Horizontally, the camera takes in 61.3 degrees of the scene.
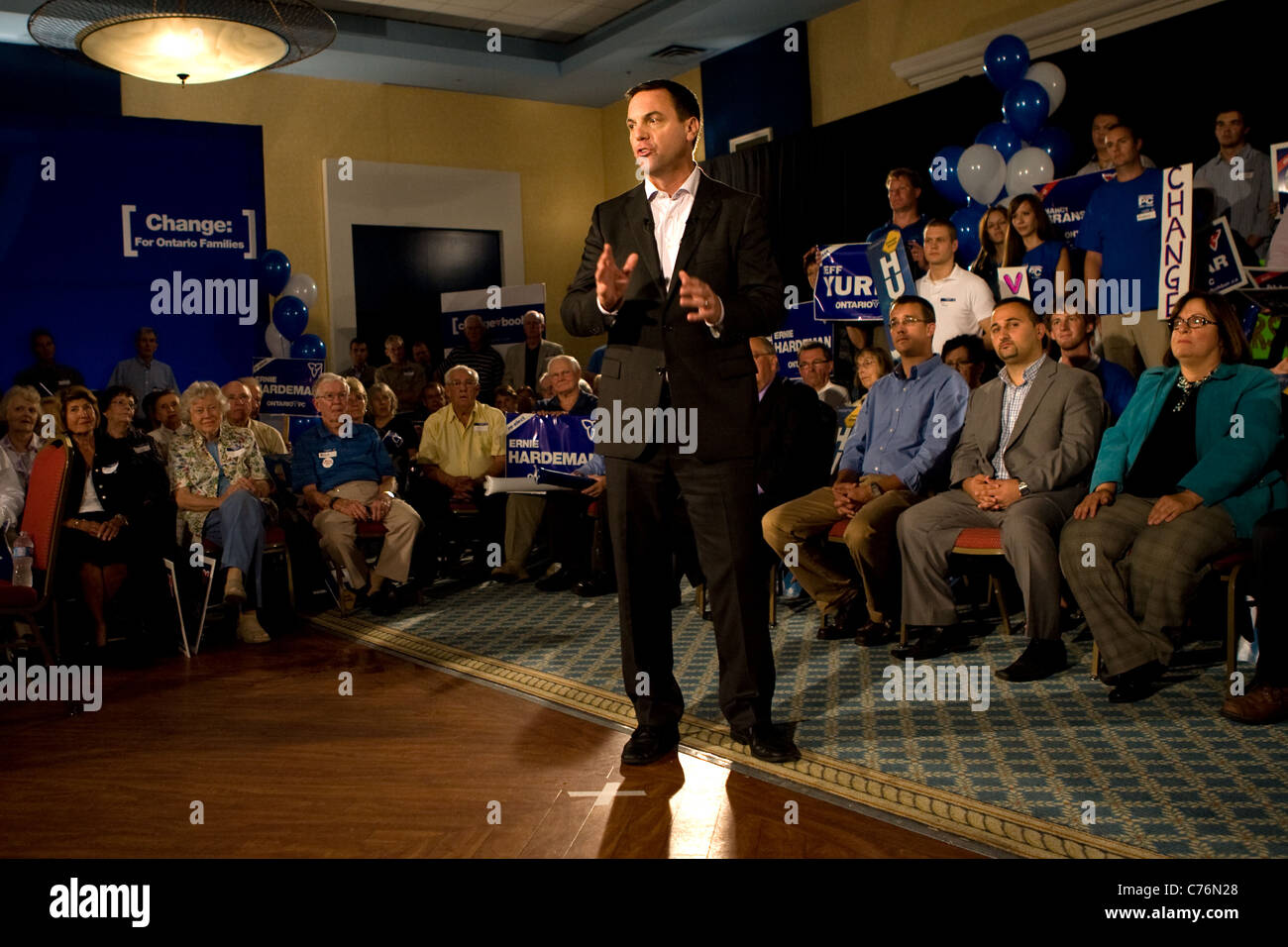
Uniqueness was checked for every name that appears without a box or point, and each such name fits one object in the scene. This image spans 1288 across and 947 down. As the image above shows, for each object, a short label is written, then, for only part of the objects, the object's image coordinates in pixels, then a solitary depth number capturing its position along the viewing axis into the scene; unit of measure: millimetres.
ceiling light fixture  4691
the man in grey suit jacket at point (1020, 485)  3773
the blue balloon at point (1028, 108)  6328
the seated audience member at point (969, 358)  5156
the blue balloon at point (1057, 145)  6250
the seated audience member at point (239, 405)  5641
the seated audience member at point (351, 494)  5594
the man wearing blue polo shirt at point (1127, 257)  5125
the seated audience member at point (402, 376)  9523
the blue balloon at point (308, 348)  9906
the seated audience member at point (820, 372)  5602
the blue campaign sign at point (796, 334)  7371
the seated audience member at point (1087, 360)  4621
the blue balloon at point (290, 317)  9953
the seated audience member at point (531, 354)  9320
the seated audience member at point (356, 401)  5809
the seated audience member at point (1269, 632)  3127
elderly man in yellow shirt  6258
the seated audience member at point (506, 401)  7467
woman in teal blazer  3479
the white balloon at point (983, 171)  6340
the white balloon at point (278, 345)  10023
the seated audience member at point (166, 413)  5910
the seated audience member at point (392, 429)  6715
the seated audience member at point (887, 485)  4379
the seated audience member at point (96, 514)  4719
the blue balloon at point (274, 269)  10211
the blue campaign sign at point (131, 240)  9367
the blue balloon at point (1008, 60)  6715
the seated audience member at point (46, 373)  8891
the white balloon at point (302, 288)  10281
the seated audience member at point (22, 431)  5070
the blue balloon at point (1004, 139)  6379
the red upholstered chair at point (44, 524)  4203
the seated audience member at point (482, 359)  9469
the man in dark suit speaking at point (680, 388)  2777
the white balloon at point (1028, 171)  6082
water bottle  4328
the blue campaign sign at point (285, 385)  8211
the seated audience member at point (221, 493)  5094
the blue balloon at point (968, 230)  6672
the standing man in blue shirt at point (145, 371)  9516
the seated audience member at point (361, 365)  10406
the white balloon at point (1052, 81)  6430
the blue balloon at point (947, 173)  6891
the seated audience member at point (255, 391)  6877
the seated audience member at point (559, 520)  5918
